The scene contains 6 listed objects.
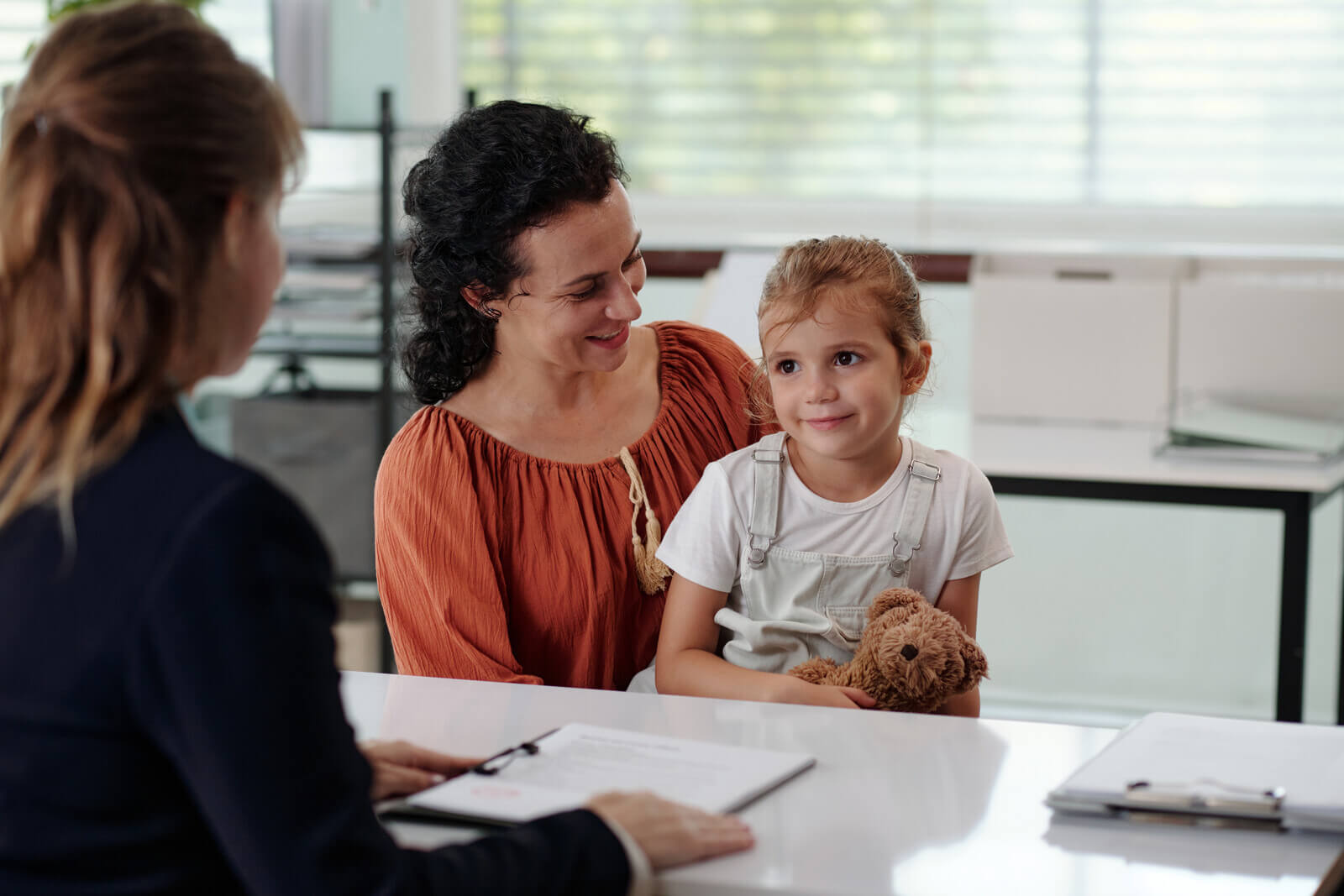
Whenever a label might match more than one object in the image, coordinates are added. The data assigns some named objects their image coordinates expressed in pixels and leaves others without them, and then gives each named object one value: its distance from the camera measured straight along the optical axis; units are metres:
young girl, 2.31
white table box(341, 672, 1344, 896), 1.85
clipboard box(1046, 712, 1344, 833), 1.90
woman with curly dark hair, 2.34
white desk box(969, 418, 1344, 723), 3.04
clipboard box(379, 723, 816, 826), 1.92
